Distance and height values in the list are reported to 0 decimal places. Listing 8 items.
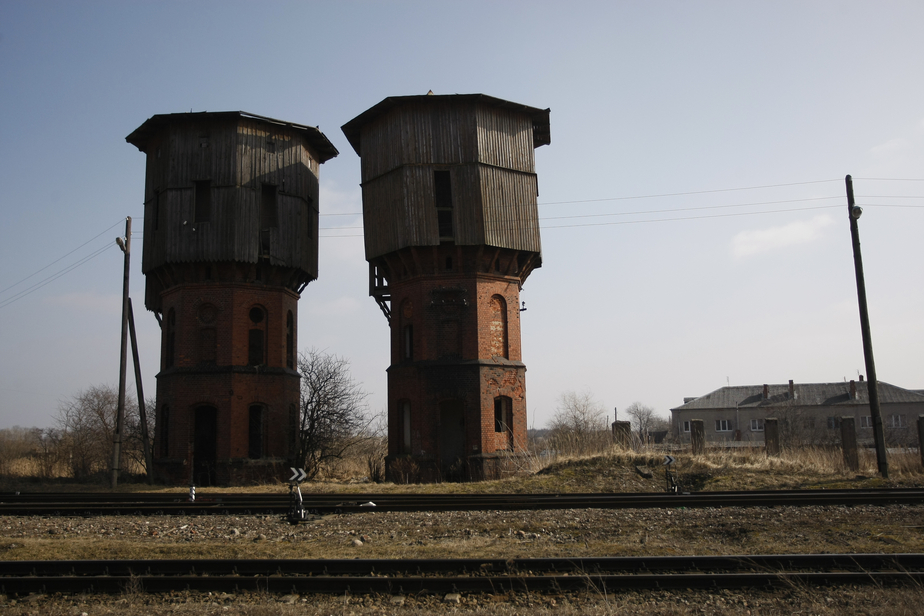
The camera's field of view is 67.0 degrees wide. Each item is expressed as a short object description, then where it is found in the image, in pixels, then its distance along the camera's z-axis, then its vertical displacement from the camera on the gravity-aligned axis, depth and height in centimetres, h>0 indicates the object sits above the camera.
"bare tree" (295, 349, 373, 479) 2720 +24
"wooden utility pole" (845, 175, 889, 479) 1850 +176
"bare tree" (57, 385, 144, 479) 3189 -6
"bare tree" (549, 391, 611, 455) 2470 -74
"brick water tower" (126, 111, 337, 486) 2472 +532
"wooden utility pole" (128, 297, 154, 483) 2422 -20
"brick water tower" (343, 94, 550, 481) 2370 +548
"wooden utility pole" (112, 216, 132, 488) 2358 +189
